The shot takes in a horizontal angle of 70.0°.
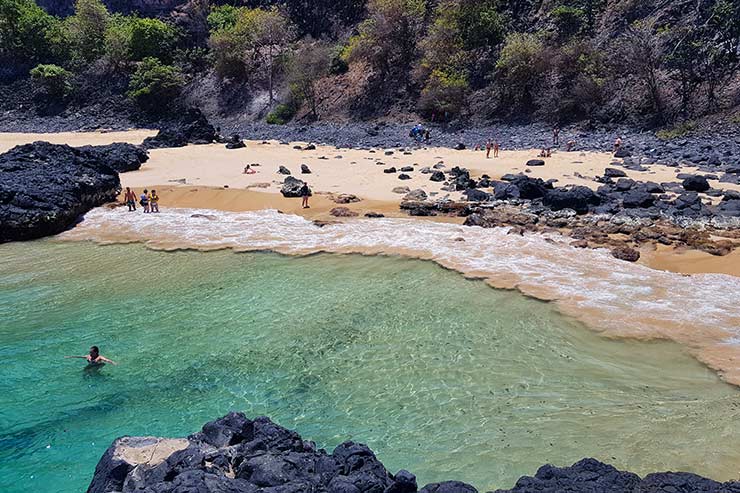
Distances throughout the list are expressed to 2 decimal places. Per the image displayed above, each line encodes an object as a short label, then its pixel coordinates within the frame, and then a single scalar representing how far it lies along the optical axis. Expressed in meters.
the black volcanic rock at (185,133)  36.25
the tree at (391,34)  41.69
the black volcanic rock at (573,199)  18.19
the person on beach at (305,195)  20.61
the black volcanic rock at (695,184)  19.34
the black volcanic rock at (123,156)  28.03
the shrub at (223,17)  53.41
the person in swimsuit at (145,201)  20.36
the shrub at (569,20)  36.31
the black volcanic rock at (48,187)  18.36
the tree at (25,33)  56.47
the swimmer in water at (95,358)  9.91
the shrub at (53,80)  52.88
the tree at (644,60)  30.72
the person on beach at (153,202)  20.42
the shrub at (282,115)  45.12
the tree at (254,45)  49.38
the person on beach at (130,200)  20.99
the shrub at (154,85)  49.53
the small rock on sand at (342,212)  19.19
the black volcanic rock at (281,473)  5.31
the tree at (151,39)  52.67
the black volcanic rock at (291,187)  21.83
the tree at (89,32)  57.00
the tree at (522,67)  35.62
